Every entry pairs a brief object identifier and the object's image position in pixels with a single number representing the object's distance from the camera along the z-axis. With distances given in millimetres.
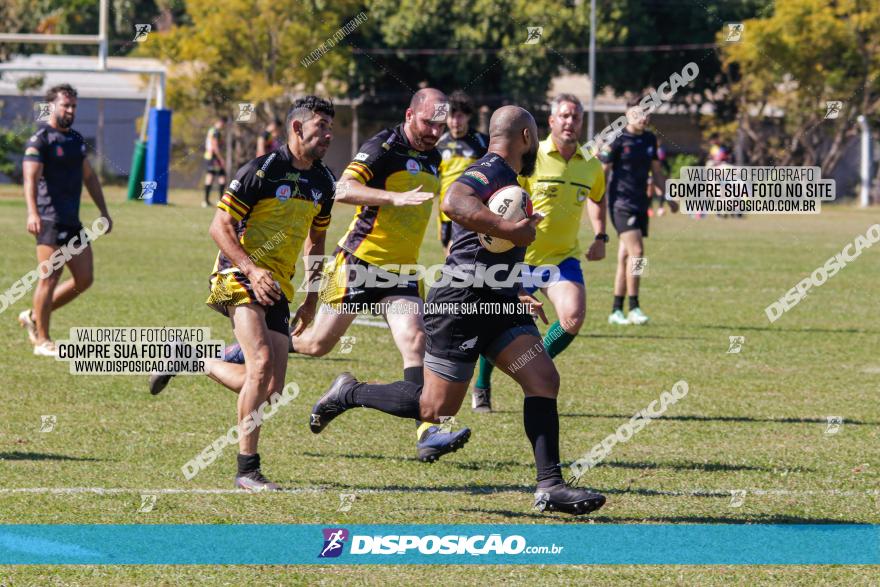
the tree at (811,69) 48625
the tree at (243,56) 46781
